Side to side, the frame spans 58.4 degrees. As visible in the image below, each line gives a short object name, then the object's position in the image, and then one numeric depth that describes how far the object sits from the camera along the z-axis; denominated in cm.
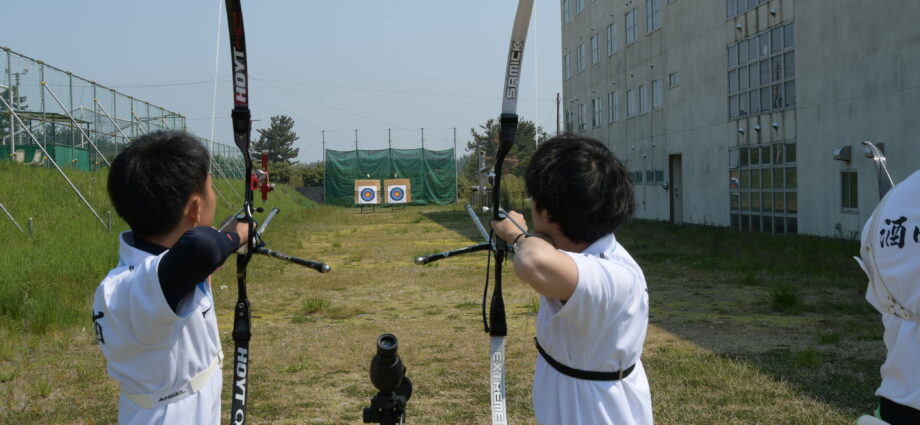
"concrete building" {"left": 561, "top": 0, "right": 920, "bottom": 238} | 1373
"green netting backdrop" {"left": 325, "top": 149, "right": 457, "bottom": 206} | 4584
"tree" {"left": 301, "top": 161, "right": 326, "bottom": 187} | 5500
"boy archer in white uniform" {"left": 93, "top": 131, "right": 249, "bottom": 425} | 205
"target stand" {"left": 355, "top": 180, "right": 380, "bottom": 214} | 4203
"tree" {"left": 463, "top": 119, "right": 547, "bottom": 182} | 7831
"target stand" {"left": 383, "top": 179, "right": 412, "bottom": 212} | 4275
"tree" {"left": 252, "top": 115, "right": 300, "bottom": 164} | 7794
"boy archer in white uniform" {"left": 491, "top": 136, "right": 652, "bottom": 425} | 208
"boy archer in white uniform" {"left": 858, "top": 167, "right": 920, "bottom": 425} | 197
